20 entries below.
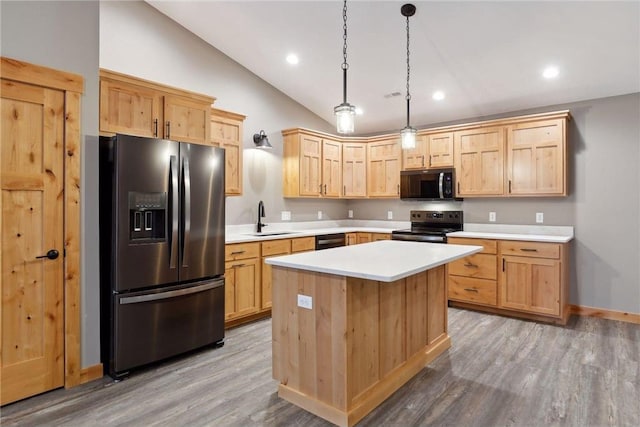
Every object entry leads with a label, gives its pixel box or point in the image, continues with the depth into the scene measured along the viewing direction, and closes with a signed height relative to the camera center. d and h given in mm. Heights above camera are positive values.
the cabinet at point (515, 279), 3896 -764
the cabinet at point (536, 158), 4113 +645
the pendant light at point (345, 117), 2160 +580
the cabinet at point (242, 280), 3705 -698
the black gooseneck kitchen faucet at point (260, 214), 4742 -5
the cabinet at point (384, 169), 5453 +686
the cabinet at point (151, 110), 3006 +937
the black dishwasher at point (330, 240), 4773 -368
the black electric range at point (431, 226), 4680 -188
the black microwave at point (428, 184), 4910 +402
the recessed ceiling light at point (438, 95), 4611 +1521
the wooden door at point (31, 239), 2340 -167
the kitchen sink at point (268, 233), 4458 -255
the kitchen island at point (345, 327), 2111 -726
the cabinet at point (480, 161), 4535 +667
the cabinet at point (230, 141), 4027 +831
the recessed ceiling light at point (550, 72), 3781 +1494
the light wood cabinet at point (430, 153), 4938 +853
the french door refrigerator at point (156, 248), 2703 -273
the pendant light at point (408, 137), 2658 +562
